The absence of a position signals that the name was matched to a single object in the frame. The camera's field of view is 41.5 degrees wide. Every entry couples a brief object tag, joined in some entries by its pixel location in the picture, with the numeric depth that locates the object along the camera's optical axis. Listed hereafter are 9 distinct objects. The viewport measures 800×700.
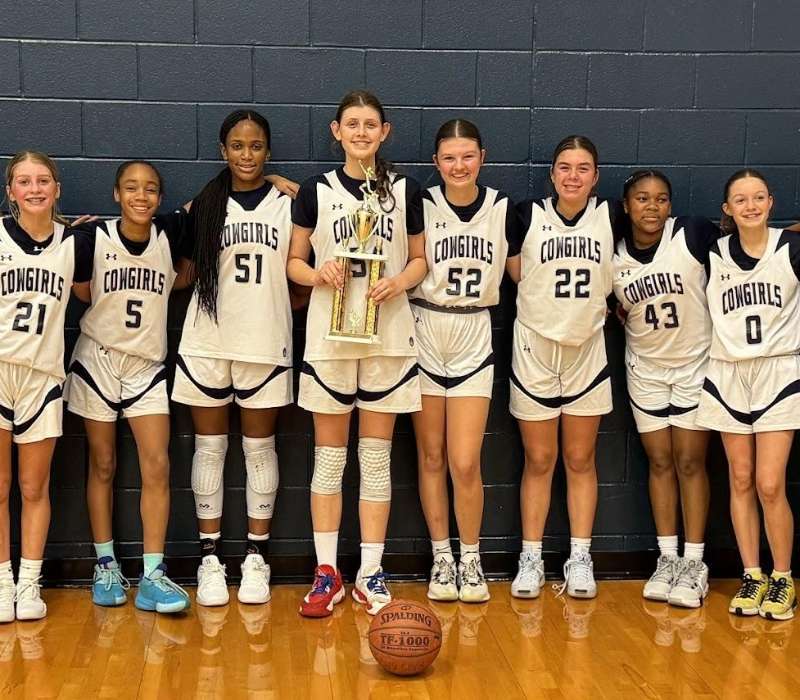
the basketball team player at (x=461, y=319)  3.65
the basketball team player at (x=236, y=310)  3.60
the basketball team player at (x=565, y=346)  3.68
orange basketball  2.92
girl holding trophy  3.47
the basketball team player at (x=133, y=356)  3.57
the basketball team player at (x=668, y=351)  3.72
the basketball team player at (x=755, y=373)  3.54
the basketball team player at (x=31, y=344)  3.38
